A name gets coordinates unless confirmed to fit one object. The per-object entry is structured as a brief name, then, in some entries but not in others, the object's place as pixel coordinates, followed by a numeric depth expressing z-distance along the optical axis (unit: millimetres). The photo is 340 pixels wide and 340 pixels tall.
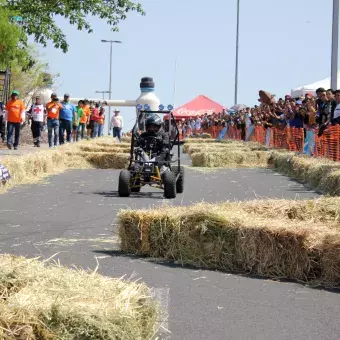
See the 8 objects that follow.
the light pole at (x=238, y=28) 63375
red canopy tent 77875
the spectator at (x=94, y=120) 41406
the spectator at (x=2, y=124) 30031
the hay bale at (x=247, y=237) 7754
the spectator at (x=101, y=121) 42809
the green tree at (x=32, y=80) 56566
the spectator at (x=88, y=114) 36781
